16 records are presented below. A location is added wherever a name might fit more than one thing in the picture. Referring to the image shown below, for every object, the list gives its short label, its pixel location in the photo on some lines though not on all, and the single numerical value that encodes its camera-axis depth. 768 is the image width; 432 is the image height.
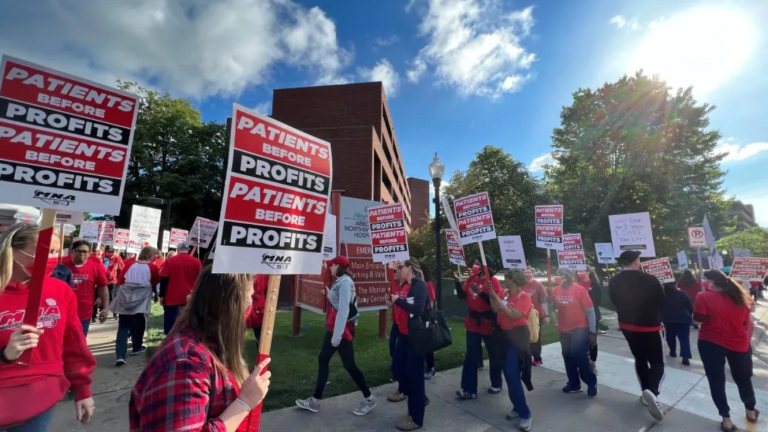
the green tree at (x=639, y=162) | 23.05
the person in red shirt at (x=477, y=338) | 5.17
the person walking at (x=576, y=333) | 5.34
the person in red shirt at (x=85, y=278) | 5.35
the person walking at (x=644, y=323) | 4.66
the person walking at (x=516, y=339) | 4.33
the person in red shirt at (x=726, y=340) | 4.33
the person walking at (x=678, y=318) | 7.38
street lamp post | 8.59
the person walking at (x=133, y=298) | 6.28
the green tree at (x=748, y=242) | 57.53
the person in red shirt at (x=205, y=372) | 1.31
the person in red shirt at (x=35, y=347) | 1.94
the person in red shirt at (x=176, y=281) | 6.66
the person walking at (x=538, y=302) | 6.77
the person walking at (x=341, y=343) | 4.53
